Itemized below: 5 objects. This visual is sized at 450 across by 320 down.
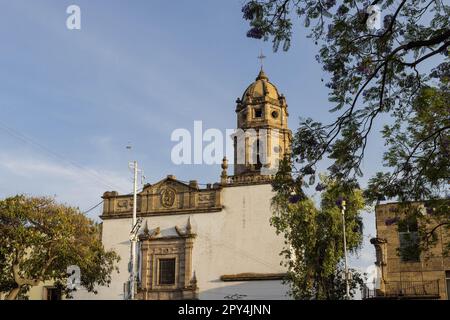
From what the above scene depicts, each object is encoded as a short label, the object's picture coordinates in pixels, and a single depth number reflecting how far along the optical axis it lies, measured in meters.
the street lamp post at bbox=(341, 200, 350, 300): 27.10
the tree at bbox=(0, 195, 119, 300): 26.00
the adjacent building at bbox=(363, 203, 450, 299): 28.00
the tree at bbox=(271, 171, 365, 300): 28.47
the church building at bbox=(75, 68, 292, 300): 35.94
